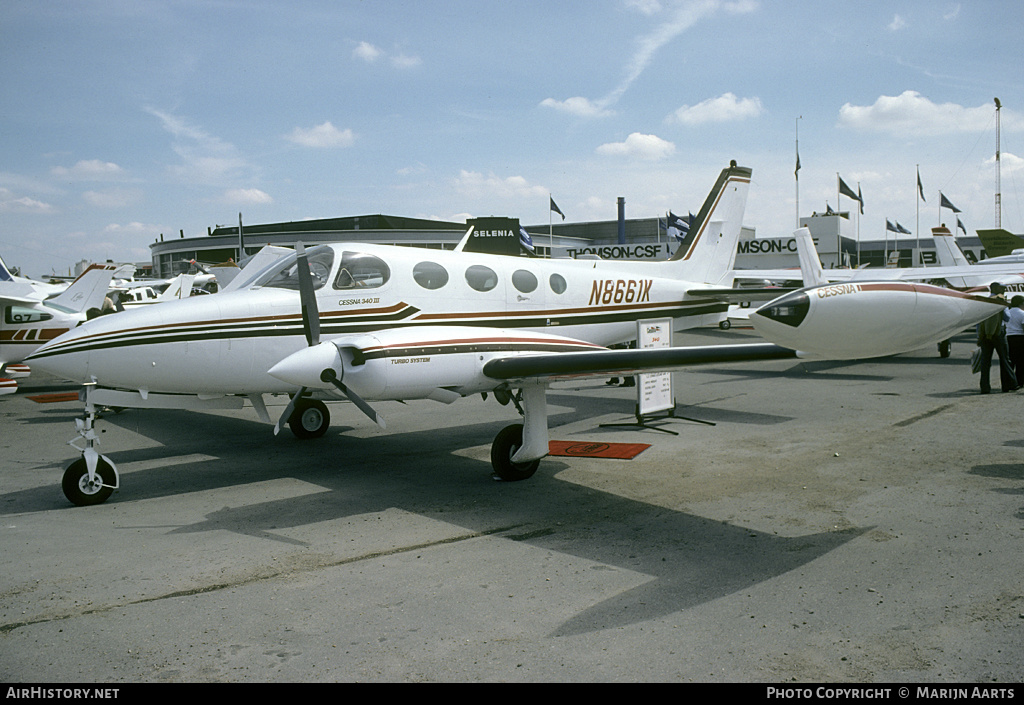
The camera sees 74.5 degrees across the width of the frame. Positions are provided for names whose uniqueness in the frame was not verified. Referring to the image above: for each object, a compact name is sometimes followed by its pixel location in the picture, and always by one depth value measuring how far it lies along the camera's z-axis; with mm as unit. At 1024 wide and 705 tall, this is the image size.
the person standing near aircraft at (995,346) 13305
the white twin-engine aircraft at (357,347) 6996
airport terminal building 66125
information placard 10773
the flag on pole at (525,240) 26750
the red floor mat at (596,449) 9375
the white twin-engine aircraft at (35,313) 16641
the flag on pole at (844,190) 47312
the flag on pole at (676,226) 45969
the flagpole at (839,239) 62719
